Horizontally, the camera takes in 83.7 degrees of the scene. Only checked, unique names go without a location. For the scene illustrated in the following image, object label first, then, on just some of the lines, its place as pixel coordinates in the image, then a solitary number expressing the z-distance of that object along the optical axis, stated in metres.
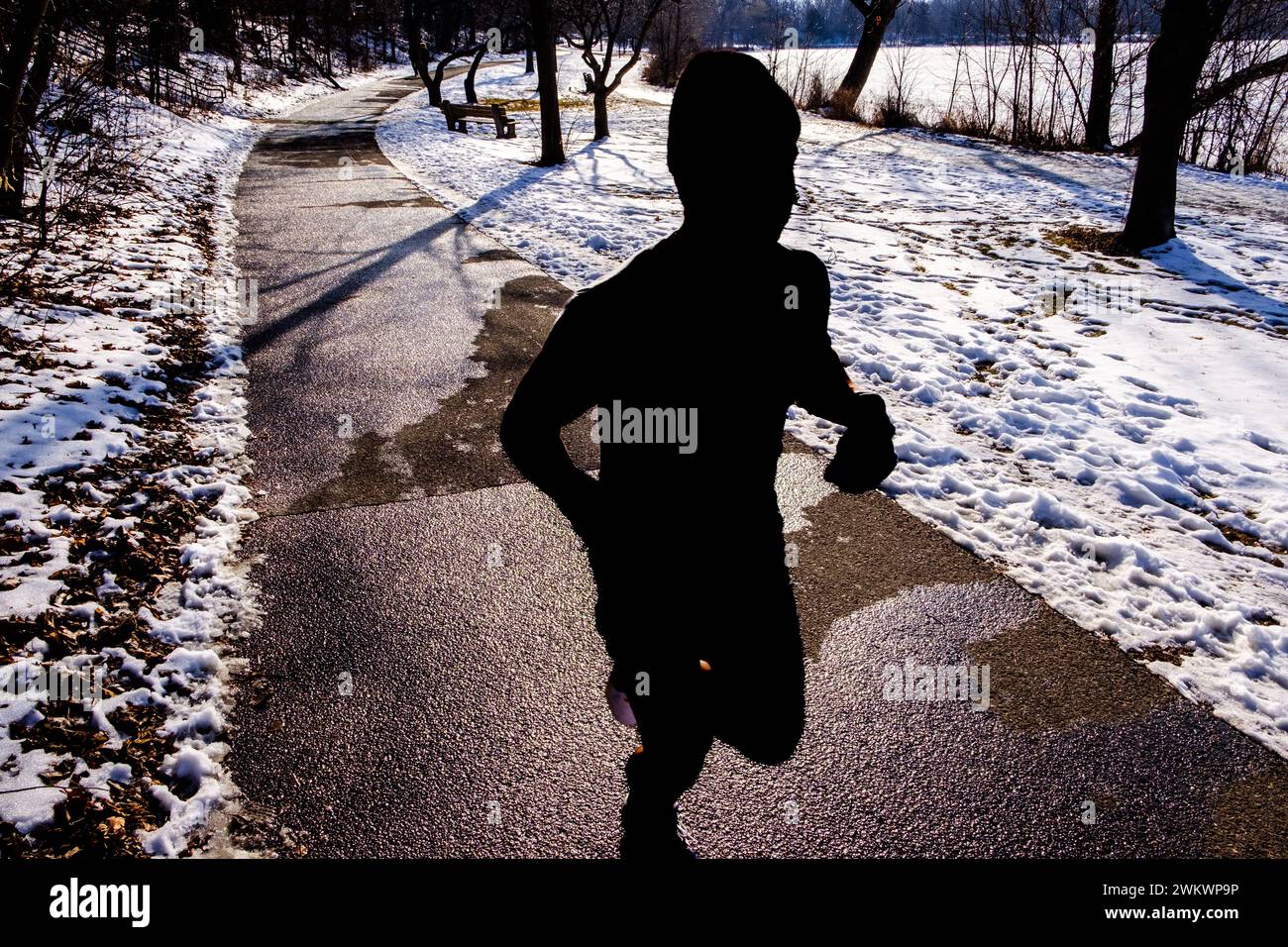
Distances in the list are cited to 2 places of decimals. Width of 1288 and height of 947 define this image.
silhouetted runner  1.42
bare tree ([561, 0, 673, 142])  16.17
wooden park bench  18.55
